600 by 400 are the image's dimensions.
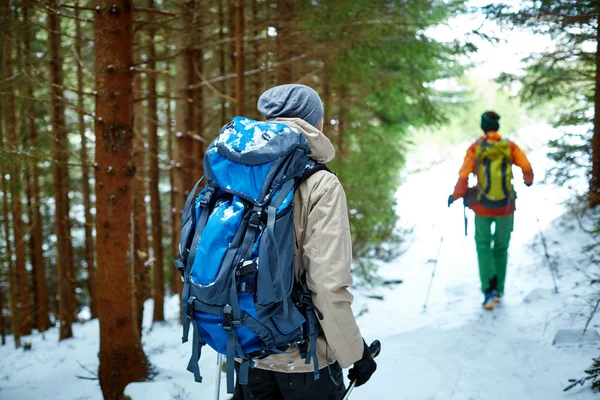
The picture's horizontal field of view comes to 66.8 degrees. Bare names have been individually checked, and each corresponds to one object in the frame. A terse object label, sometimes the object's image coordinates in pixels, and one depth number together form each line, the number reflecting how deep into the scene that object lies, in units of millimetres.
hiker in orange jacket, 6059
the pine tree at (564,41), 5301
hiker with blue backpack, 2193
